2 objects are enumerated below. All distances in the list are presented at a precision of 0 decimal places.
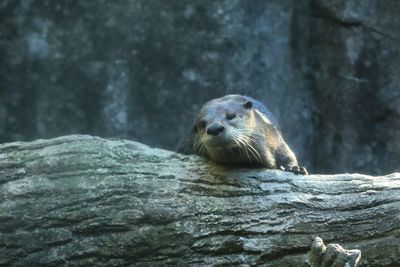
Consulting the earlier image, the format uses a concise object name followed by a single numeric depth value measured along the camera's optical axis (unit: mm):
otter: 8977
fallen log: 7797
